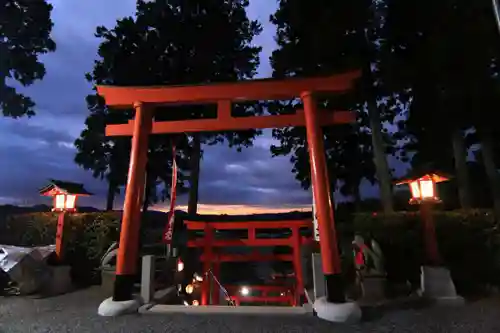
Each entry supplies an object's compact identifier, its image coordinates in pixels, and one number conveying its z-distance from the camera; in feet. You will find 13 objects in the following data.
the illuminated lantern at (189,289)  33.47
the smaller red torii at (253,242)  32.73
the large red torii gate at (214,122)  19.43
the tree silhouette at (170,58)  50.98
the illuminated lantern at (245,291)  44.36
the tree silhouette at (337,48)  43.08
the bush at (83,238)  31.60
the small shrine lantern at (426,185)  22.13
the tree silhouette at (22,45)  46.21
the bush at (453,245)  26.13
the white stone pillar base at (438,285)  21.34
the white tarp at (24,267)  24.98
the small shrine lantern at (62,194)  27.96
